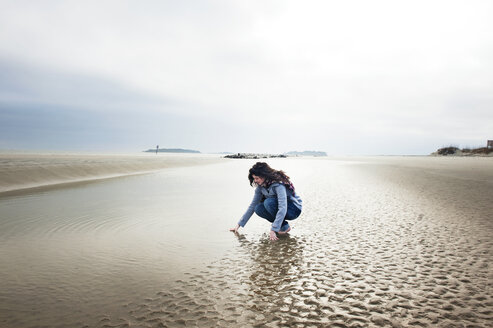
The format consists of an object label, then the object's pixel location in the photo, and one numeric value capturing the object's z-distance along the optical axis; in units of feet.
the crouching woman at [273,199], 17.92
